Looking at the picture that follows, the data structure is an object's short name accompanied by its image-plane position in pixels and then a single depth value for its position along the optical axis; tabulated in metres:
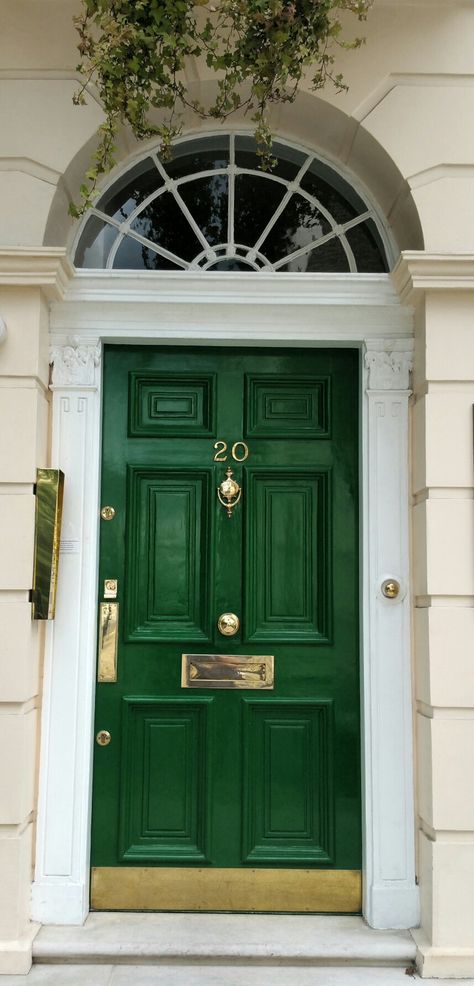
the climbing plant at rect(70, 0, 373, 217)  2.99
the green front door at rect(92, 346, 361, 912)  3.60
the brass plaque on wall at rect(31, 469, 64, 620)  3.41
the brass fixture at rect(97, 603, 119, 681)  3.67
